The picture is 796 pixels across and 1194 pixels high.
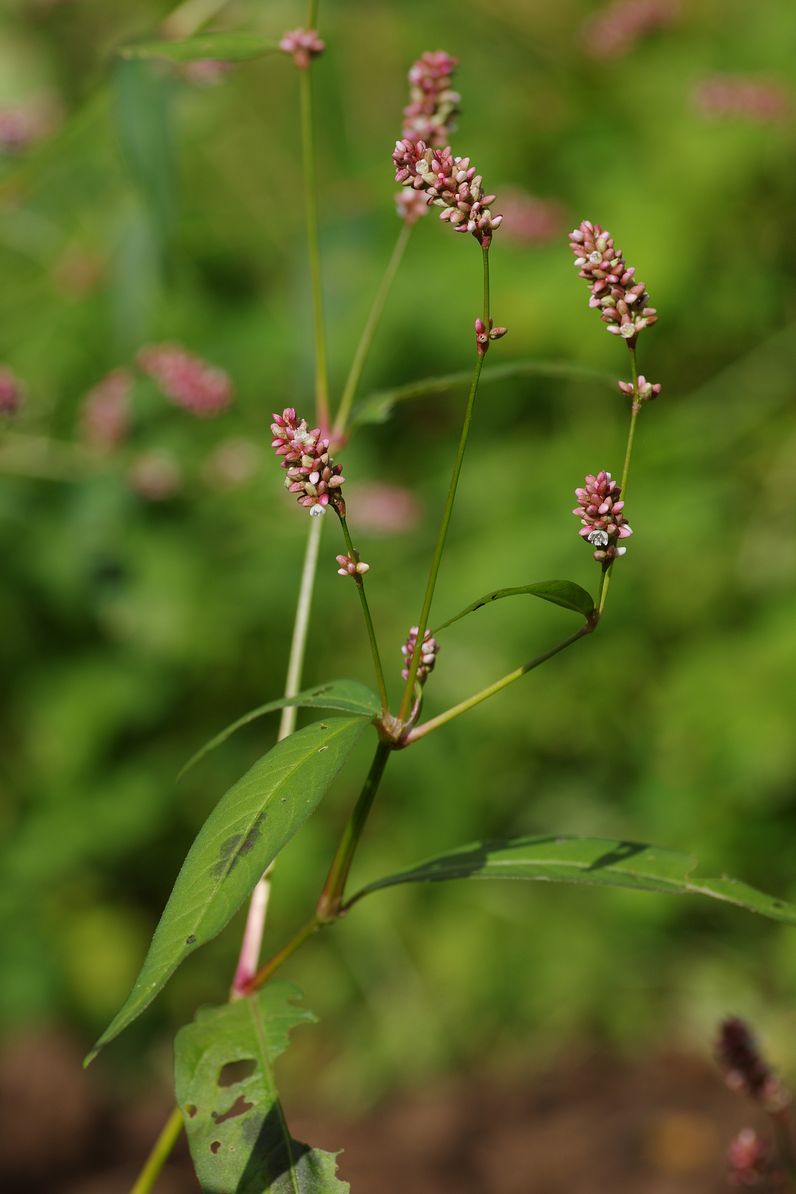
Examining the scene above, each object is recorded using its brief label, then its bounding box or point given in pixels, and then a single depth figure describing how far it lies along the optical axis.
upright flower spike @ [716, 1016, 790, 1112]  2.34
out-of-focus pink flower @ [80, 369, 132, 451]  4.71
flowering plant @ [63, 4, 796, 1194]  1.69
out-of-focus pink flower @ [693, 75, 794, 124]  5.33
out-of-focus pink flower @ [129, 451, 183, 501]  4.85
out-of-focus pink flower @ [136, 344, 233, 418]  4.02
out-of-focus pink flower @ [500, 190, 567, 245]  5.33
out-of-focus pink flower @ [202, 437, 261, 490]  4.75
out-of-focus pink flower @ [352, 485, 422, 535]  5.30
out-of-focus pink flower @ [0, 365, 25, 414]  3.75
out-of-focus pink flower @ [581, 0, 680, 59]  5.75
